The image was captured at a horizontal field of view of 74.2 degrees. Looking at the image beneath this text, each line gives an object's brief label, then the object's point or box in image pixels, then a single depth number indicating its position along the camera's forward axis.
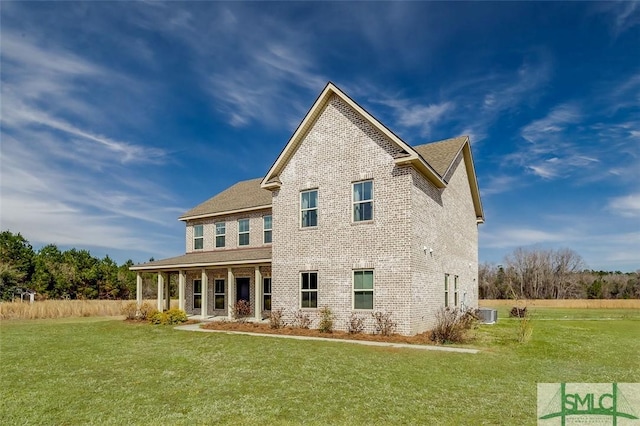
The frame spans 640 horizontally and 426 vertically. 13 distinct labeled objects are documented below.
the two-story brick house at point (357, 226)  16.14
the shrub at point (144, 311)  23.51
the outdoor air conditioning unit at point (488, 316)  23.09
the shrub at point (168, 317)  21.72
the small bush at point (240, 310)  21.41
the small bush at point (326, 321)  17.00
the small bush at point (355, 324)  16.31
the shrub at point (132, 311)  24.02
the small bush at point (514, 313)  26.46
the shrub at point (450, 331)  14.37
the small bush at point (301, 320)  17.88
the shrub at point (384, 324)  15.63
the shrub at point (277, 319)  18.59
